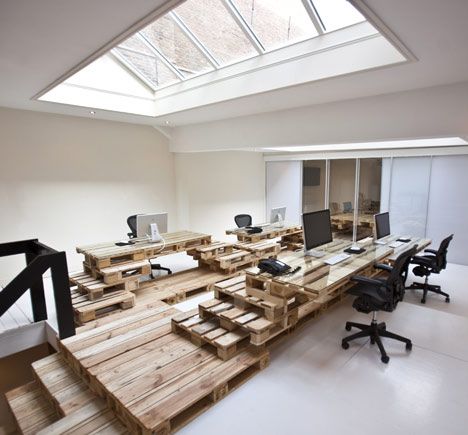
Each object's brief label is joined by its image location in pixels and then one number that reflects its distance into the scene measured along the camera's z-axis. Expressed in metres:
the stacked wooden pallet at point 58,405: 2.17
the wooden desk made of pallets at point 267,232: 5.79
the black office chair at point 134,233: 5.33
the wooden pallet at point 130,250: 4.07
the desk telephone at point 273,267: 3.06
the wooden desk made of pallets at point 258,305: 2.77
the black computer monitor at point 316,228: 3.55
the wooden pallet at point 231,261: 4.97
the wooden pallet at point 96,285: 3.85
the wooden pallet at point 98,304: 3.58
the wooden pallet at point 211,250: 5.00
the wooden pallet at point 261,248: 5.39
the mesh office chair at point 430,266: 4.29
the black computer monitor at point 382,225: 4.87
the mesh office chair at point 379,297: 2.89
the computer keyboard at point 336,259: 3.44
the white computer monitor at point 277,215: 6.53
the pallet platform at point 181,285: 4.33
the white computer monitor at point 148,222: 4.54
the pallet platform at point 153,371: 2.17
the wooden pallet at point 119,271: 3.97
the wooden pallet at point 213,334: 2.75
